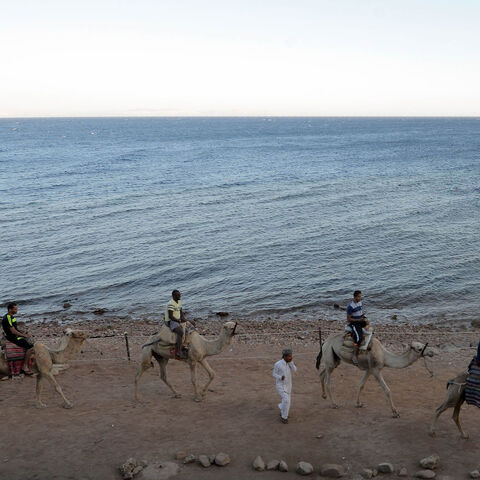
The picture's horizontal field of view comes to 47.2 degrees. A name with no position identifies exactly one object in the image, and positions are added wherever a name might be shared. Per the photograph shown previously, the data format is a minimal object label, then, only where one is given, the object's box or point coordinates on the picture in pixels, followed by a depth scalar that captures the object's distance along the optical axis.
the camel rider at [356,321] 13.51
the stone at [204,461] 11.23
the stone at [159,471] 10.91
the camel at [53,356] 13.99
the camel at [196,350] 14.33
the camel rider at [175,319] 14.18
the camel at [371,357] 13.10
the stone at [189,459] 11.40
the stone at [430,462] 10.82
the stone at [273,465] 11.07
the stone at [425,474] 10.53
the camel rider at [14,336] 13.74
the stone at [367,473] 10.66
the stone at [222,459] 11.23
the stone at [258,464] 11.05
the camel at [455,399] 11.83
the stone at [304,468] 10.84
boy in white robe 12.79
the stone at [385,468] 10.75
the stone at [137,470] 11.02
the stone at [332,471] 10.70
